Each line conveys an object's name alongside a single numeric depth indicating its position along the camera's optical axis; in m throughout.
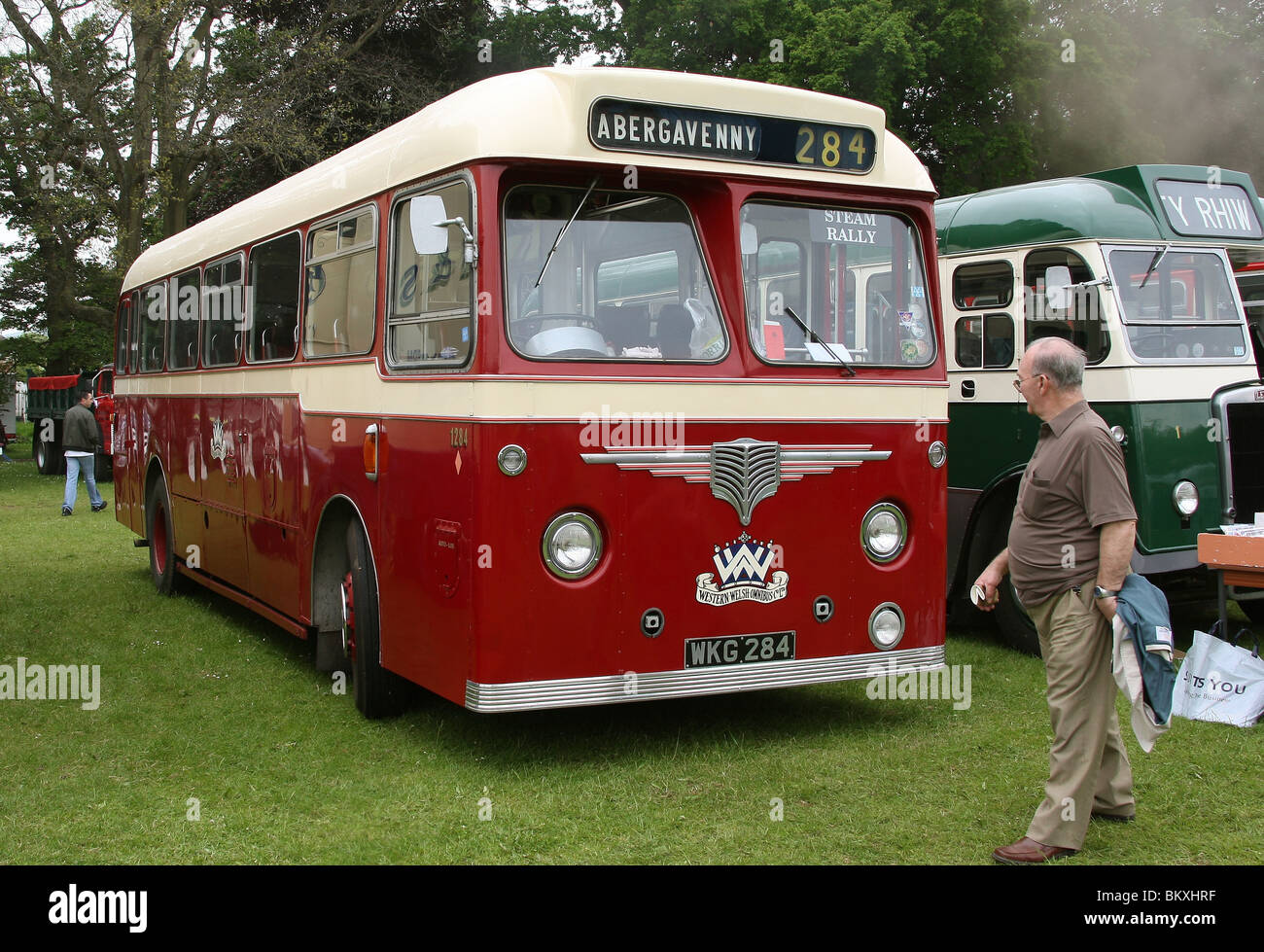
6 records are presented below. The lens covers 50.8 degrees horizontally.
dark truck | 28.53
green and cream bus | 8.83
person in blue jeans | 20.11
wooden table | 7.58
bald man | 5.07
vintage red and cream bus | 6.12
